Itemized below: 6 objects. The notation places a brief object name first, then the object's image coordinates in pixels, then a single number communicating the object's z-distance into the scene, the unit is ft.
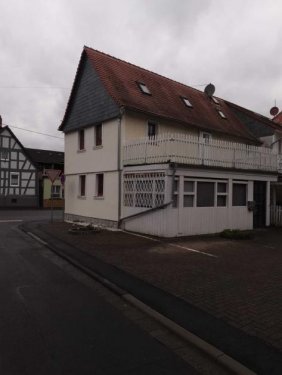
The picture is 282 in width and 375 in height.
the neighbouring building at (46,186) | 143.23
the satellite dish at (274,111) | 128.59
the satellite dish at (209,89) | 89.76
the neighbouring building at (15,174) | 134.00
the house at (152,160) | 49.57
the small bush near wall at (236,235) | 48.73
